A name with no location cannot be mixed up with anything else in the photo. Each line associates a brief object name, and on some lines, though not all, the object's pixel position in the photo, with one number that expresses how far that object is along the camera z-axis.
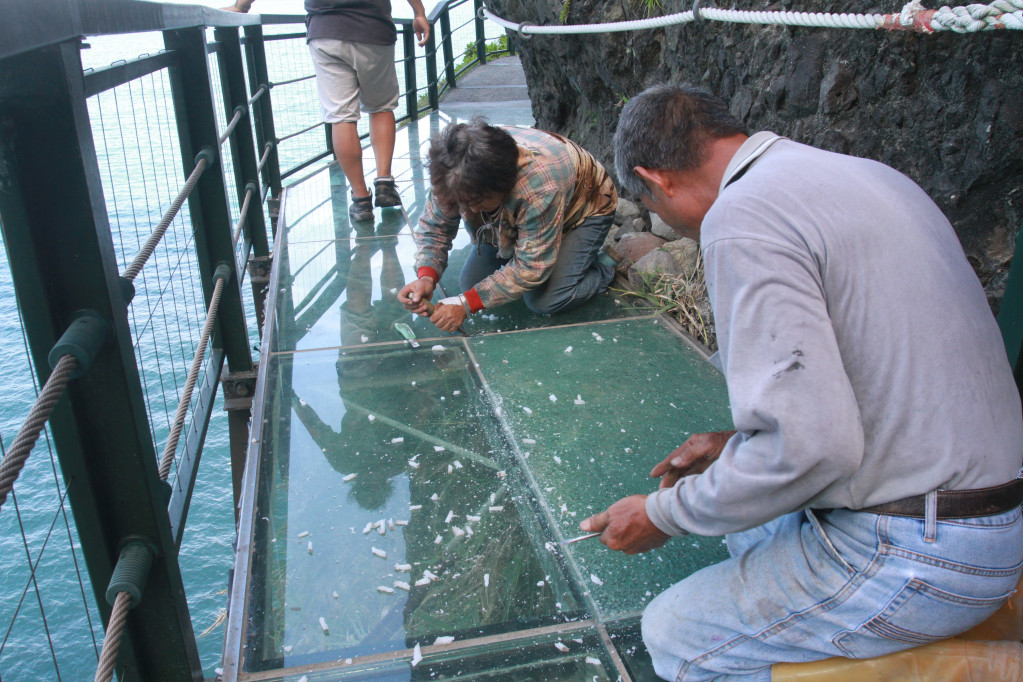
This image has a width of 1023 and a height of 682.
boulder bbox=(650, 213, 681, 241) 4.07
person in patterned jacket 2.82
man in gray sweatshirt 1.26
